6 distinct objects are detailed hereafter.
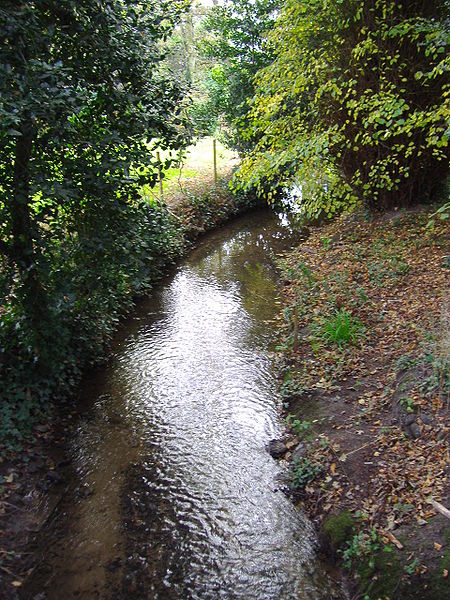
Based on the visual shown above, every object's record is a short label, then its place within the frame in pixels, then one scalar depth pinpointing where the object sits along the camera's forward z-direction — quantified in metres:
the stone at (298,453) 5.27
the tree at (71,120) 4.00
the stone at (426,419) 4.56
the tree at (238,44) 15.65
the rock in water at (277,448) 5.59
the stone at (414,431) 4.54
